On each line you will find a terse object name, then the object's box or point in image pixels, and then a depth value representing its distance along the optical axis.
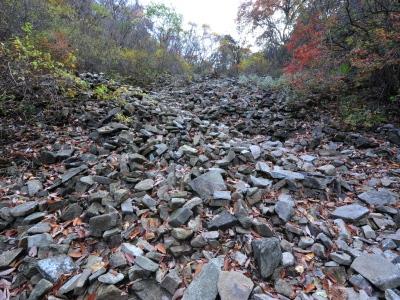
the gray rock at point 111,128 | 4.87
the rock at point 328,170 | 4.01
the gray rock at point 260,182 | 3.57
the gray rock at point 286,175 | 3.72
